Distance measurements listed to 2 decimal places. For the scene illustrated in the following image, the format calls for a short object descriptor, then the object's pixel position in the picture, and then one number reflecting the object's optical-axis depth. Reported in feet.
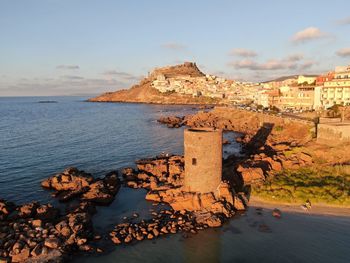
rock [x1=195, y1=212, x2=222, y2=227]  73.71
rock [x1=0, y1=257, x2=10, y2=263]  58.34
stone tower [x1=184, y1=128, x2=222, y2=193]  79.87
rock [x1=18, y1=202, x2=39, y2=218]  76.69
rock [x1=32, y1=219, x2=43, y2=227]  69.38
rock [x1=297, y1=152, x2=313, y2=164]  108.99
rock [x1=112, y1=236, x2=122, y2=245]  66.64
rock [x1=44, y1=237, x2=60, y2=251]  62.44
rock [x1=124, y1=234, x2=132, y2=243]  66.94
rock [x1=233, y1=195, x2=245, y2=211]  82.28
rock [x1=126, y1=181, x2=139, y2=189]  101.91
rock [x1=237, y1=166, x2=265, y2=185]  96.17
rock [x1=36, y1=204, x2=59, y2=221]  76.08
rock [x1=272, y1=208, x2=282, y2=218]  78.84
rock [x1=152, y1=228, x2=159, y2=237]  69.82
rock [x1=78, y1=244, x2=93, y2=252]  63.77
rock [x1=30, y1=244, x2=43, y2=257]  60.08
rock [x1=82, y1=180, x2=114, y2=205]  88.99
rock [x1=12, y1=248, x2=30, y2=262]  59.11
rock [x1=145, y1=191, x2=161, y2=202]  89.44
